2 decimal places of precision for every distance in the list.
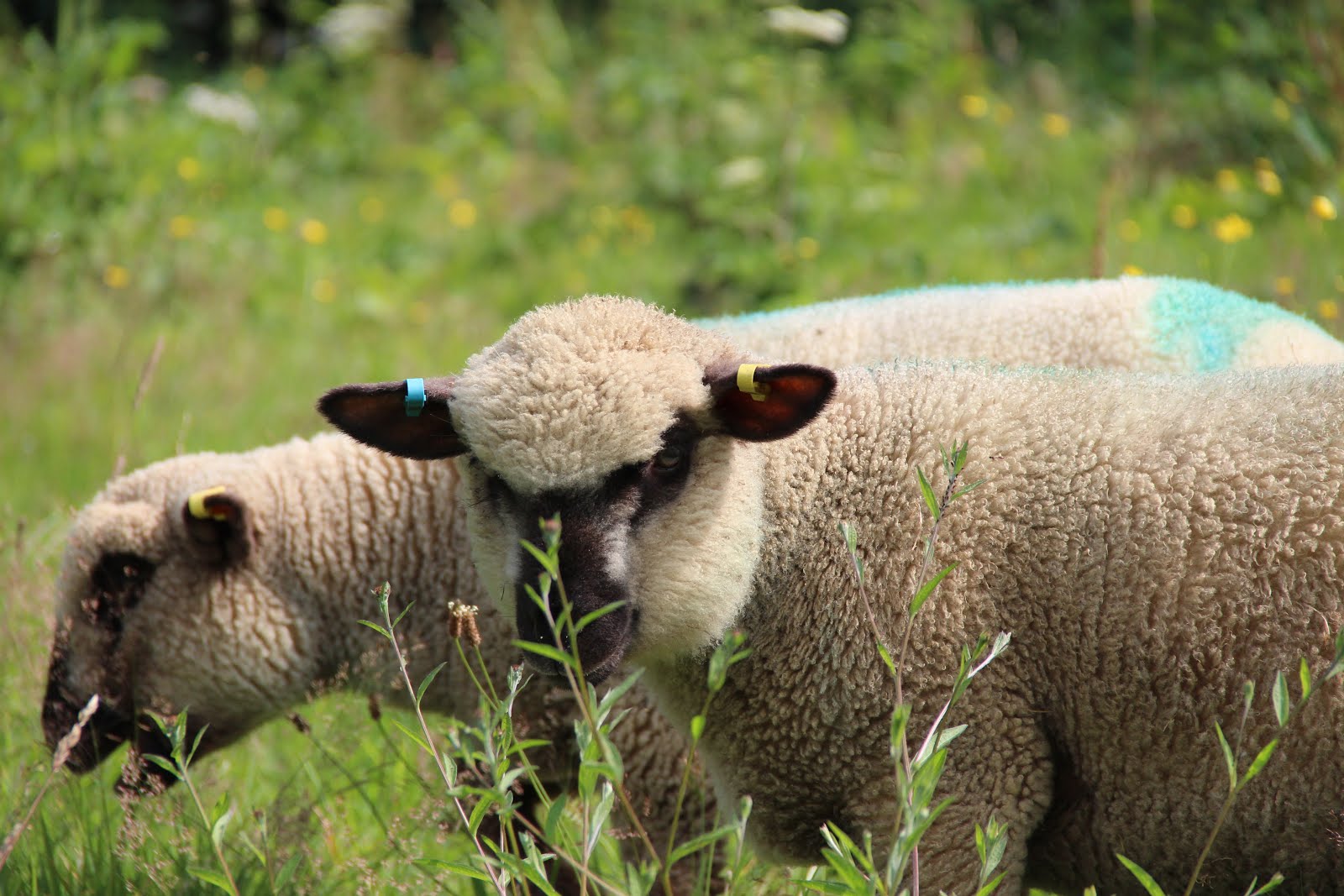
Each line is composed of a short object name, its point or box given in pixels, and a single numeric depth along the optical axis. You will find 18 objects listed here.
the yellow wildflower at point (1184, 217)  13.49
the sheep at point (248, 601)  7.34
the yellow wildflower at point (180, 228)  15.59
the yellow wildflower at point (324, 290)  15.30
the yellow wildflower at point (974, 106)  18.25
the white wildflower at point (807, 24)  12.37
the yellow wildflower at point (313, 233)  16.64
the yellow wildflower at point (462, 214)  17.45
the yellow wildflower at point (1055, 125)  17.72
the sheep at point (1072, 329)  7.04
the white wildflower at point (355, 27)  20.17
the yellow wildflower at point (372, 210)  18.03
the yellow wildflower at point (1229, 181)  14.19
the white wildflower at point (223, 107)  17.58
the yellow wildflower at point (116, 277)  14.76
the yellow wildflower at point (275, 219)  16.86
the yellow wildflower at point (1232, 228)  11.51
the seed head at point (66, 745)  4.15
